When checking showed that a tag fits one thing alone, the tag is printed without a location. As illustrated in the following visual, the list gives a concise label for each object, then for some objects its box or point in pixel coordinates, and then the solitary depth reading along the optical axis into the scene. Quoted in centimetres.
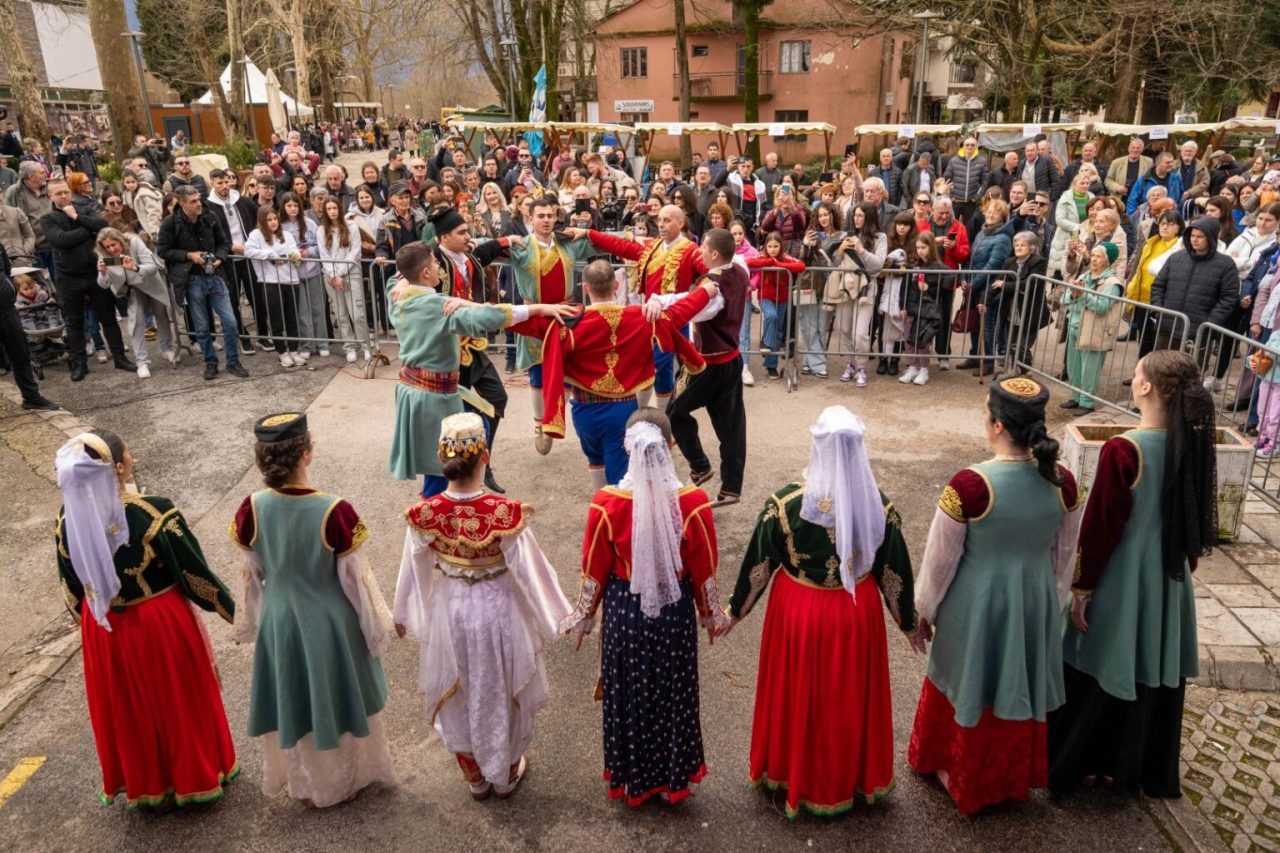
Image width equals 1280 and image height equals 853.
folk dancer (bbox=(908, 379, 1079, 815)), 345
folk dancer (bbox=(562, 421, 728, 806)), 348
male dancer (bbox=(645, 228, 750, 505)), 663
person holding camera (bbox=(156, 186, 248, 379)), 964
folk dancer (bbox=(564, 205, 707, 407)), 700
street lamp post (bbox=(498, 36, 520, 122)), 3316
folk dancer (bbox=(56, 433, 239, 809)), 348
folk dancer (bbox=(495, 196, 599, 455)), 721
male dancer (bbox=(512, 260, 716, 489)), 579
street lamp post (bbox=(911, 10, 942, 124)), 2551
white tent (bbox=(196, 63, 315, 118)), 3644
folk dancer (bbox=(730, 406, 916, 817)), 341
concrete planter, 582
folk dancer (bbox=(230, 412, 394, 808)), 361
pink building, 4725
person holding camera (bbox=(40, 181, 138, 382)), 920
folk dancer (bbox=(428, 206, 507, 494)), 643
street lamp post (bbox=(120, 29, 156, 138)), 2018
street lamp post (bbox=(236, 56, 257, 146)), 3137
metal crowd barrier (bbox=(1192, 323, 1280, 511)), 666
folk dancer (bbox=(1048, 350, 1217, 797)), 349
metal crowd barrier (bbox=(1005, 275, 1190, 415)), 812
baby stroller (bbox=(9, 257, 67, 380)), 977
